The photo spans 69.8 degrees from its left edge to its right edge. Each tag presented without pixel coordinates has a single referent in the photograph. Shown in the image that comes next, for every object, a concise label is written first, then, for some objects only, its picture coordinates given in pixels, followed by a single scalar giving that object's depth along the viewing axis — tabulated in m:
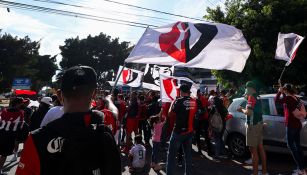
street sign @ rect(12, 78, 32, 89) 16.31
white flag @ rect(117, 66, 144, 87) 10.57
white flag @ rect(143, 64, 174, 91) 9.45
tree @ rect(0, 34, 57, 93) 24.85
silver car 5.11
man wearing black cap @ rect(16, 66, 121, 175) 1.12
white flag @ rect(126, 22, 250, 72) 3.65
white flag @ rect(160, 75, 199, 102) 5.09
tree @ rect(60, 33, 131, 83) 36.14
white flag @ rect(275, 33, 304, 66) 4.83
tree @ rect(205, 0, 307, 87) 10.31
